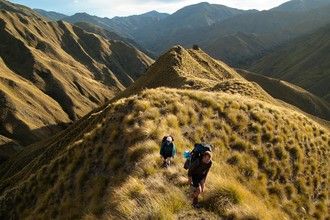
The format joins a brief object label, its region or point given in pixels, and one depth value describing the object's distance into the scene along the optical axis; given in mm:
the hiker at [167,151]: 21047
